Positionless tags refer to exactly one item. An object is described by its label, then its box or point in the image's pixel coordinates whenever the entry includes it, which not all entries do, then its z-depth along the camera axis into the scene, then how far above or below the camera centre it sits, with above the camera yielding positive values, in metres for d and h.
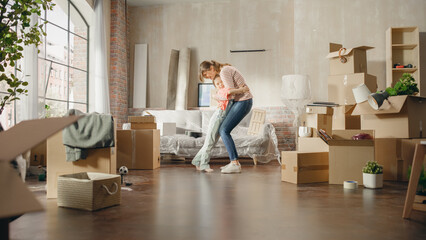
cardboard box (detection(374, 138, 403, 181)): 3.55 -0.33
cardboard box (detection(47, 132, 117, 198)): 2.75 -0.31
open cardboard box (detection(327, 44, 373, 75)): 4.72 +0.87
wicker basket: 2.28 -0.47
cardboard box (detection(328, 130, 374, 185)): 3.30 -0.32
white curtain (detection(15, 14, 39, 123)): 4.20 +0.45
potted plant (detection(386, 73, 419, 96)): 3.54 +0.37
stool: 1.94 -0.30
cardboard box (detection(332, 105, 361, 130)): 4.23 +0.05
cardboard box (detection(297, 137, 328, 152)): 3.69 -0.22
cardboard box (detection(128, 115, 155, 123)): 4.60 +0.05
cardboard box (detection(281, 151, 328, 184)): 3.43 -0.43
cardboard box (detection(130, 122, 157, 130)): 4.61 -0.03
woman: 4.07 +0.22
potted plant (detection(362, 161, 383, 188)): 3.10 -0.46
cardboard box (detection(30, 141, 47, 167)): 4.14 -0.42
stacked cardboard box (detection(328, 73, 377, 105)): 4.63 +0.54
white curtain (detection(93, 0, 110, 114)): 6.00 +0.98
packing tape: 3.10 -0.54
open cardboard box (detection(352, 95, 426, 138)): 3.50 +0.08
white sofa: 5.22 -0.33
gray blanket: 2.67 -0.11
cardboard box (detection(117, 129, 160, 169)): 4.53 -0.33
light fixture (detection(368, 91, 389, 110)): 3.50 +0.27
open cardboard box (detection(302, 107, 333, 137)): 4.29 +0.08
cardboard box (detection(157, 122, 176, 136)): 5.46 -0.08
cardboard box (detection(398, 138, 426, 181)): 3.43 -0.30
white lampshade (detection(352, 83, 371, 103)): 3.69 +0.33
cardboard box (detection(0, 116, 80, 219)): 0.57 -0.06
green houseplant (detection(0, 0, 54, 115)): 2.20 +0.56
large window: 4.92 +0.95
